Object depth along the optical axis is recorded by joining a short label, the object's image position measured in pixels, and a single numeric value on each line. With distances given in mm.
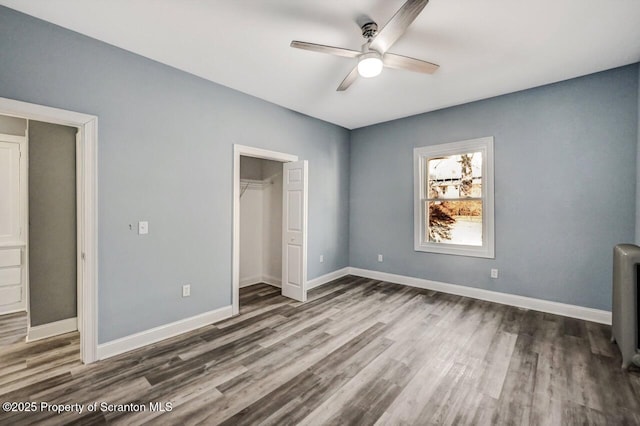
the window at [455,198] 3986
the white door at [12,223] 3570
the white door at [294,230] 3963
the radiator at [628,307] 2256
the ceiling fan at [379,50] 1896
